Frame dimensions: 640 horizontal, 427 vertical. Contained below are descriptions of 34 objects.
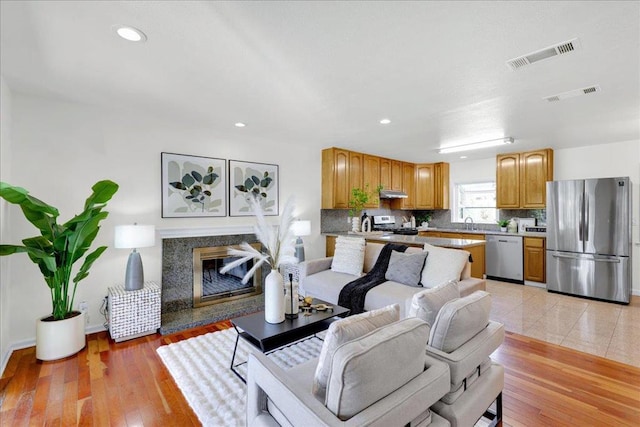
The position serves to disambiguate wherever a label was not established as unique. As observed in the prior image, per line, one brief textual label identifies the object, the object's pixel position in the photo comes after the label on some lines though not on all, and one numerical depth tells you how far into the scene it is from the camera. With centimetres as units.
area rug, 193
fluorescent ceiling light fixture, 447
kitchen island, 383
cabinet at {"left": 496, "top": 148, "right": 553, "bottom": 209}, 527
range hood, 606
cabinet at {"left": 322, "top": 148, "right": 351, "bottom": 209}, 519
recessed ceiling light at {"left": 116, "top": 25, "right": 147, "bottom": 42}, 181
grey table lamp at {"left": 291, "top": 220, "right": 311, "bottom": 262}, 456
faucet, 659
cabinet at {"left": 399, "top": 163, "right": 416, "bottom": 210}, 668
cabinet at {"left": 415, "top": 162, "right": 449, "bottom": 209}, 668
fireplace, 392
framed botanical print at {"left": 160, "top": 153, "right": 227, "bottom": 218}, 371
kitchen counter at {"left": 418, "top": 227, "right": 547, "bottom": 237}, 523
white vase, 231
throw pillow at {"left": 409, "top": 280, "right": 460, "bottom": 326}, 160
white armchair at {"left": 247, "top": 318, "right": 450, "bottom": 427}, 102
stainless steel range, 627
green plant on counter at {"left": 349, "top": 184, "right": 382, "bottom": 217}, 539
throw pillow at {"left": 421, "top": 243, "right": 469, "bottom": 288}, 304
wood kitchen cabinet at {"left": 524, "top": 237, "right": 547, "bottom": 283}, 509
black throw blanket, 317
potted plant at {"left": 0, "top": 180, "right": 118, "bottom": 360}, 252
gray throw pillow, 327
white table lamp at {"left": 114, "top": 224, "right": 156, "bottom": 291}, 301
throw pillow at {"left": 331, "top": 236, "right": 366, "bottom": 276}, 379
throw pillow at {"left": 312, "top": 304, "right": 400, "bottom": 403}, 118
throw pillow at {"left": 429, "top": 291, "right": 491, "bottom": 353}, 148
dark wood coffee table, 214
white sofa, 300
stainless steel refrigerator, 421
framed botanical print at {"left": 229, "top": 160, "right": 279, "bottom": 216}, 426
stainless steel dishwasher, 536
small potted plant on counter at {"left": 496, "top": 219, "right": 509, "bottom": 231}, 582
